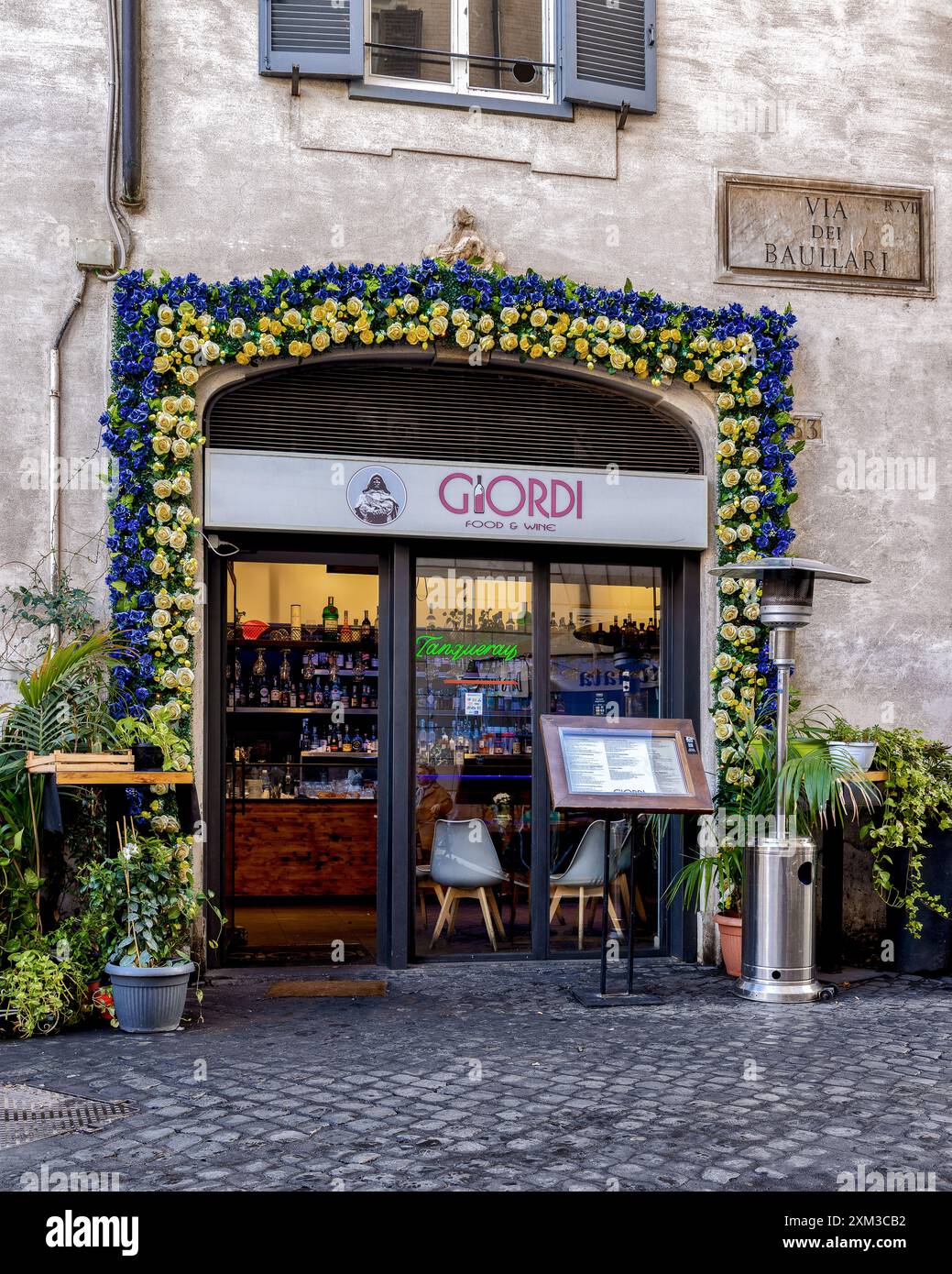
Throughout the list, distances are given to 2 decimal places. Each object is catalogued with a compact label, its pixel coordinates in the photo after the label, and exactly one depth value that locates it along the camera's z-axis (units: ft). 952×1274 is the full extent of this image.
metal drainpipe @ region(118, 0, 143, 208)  23.94
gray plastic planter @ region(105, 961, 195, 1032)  20.29
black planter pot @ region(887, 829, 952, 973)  25.26
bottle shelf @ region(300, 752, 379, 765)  33.40
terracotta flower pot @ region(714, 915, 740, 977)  24.99
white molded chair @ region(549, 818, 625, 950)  26.50
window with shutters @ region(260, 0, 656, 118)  26.30
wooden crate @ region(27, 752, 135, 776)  19.90
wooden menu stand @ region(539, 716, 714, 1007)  22.52
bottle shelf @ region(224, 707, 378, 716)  32.63
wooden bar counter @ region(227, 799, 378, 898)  34.12
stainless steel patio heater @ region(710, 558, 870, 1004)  22.86
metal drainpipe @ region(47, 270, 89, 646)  23.49
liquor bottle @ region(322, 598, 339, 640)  32.24
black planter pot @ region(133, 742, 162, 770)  21.09
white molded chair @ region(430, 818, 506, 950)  26.07
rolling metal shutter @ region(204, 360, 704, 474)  25.07
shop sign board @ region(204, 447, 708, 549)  24.44
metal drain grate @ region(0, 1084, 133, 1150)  15.17
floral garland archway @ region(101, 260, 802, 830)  23.57
